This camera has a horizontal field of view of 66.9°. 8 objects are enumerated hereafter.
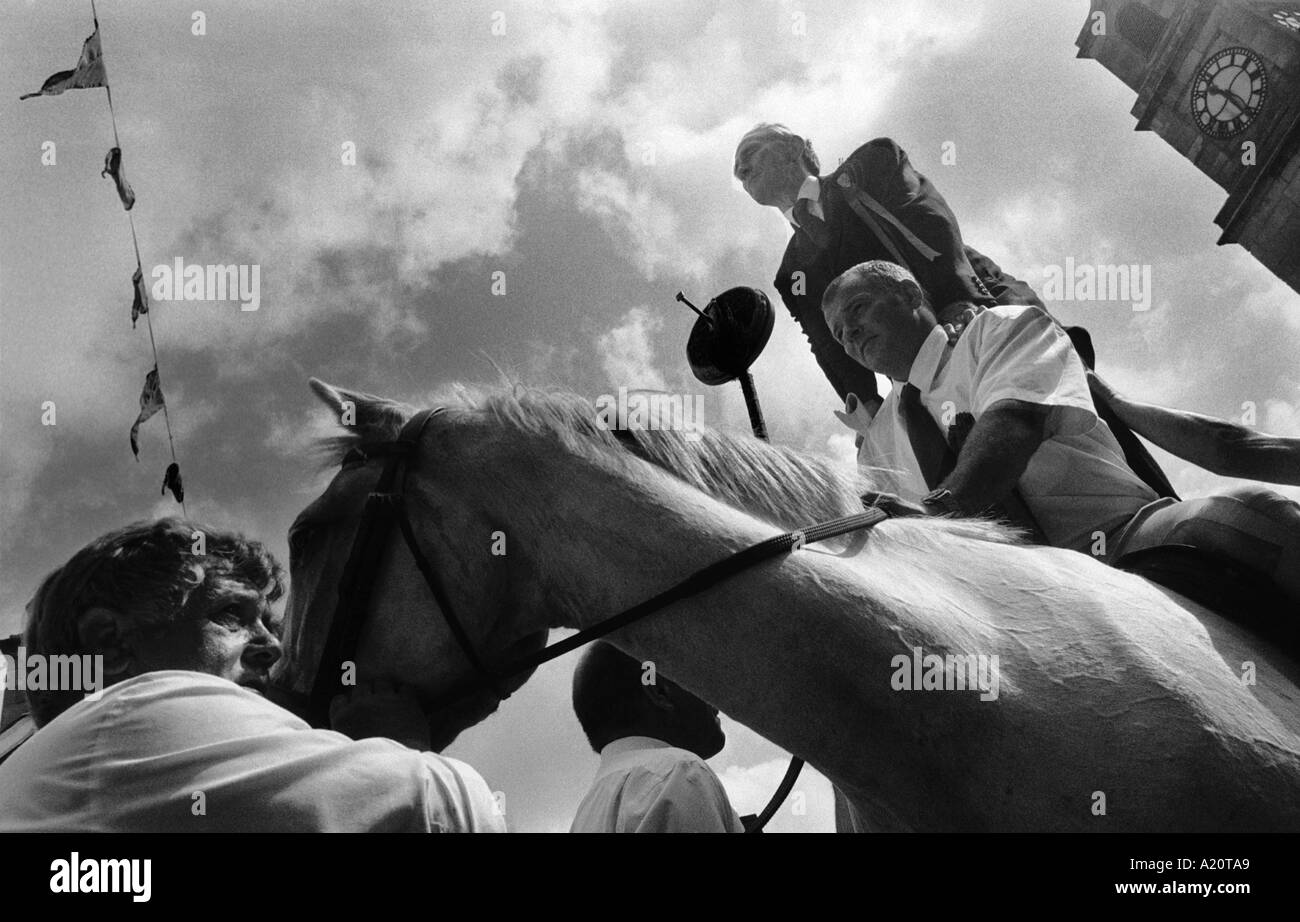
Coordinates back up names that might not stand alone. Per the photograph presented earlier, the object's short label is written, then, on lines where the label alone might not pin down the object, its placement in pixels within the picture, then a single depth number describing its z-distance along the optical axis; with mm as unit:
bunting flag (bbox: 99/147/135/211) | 7289
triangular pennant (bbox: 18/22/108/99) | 6996
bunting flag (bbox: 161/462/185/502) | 8070
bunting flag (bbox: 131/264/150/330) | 7258
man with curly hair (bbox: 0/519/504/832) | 1605
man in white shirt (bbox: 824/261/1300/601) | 2506
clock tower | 22375
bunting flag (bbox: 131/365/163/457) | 7598
